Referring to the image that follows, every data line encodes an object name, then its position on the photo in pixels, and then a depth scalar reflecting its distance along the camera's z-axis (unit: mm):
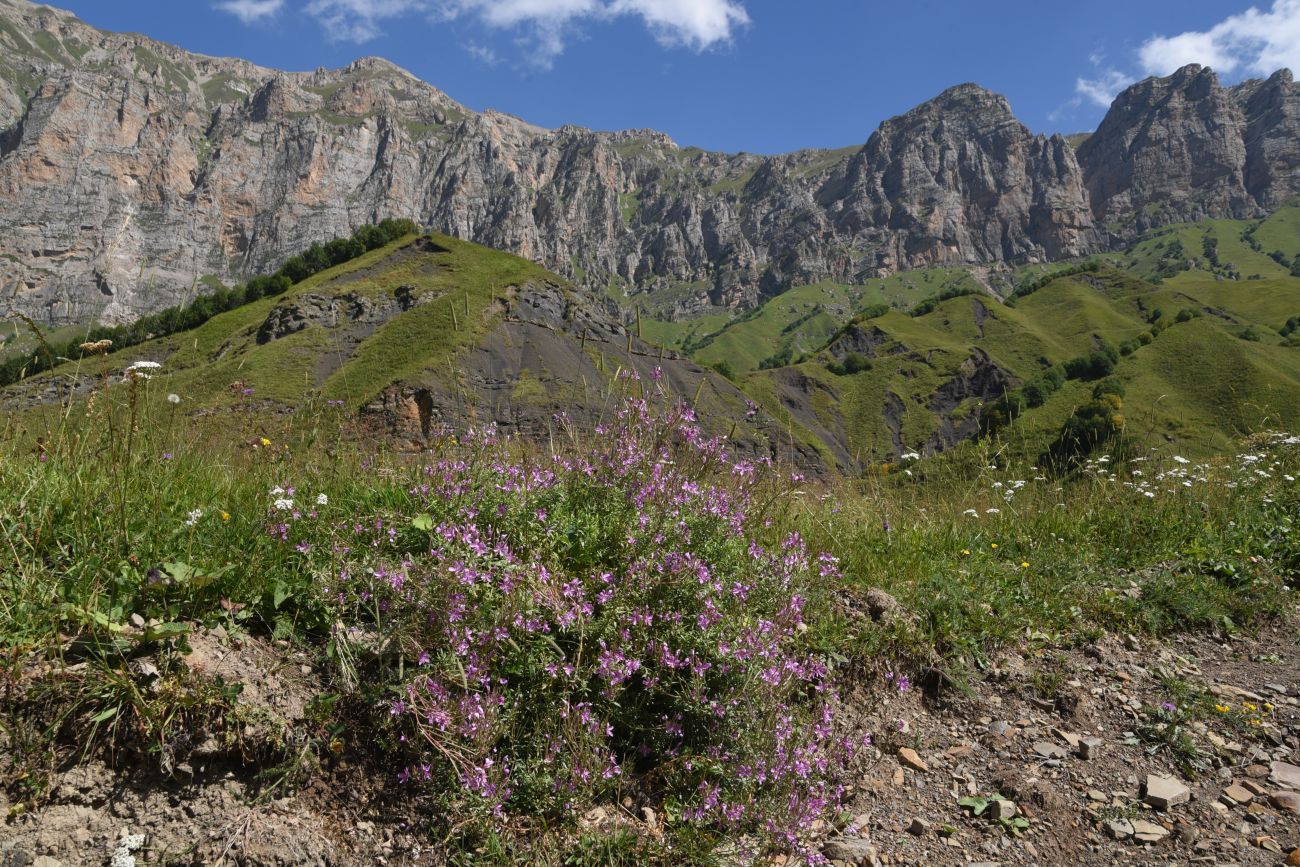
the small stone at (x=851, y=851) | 2863
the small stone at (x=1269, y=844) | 2912
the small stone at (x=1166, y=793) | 3193
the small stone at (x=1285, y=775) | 3318
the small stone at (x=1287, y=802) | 3127
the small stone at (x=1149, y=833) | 2998
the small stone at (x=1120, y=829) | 3021
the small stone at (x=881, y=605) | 4363
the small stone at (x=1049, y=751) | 3586
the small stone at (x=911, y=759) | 3520
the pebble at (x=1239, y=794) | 3217
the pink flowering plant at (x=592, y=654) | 2814
